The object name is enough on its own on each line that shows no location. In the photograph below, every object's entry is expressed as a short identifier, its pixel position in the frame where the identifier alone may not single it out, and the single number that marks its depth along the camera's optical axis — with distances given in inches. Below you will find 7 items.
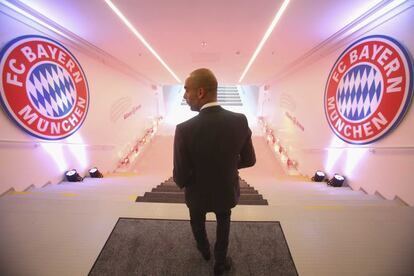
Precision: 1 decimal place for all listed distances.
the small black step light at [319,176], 156.3
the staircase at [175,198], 95.5
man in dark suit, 44.9
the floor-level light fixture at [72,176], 140.4
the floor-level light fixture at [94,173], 165.9
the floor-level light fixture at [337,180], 133.0
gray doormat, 58.0
